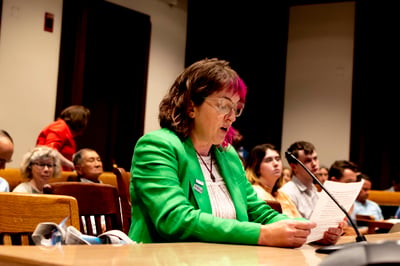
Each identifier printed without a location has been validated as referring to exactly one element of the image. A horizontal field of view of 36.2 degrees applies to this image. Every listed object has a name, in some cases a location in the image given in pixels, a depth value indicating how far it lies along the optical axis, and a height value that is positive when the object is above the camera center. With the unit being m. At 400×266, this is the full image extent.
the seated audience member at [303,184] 4.34 -0.26
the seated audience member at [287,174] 6.93 -0.31
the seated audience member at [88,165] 5.23 -0.25
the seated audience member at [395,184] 8.27 -0.42
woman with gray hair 4.24 -0.26
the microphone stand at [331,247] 1.44 -0.23
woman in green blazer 1.77 -0.12
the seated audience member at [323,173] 6.92 -0.28
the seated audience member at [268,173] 4.04 -0.18
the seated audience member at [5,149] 3.81 -0.11
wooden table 1.14 -0.25
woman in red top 5.89 +0.03
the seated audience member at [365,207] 6.16 -0.56
